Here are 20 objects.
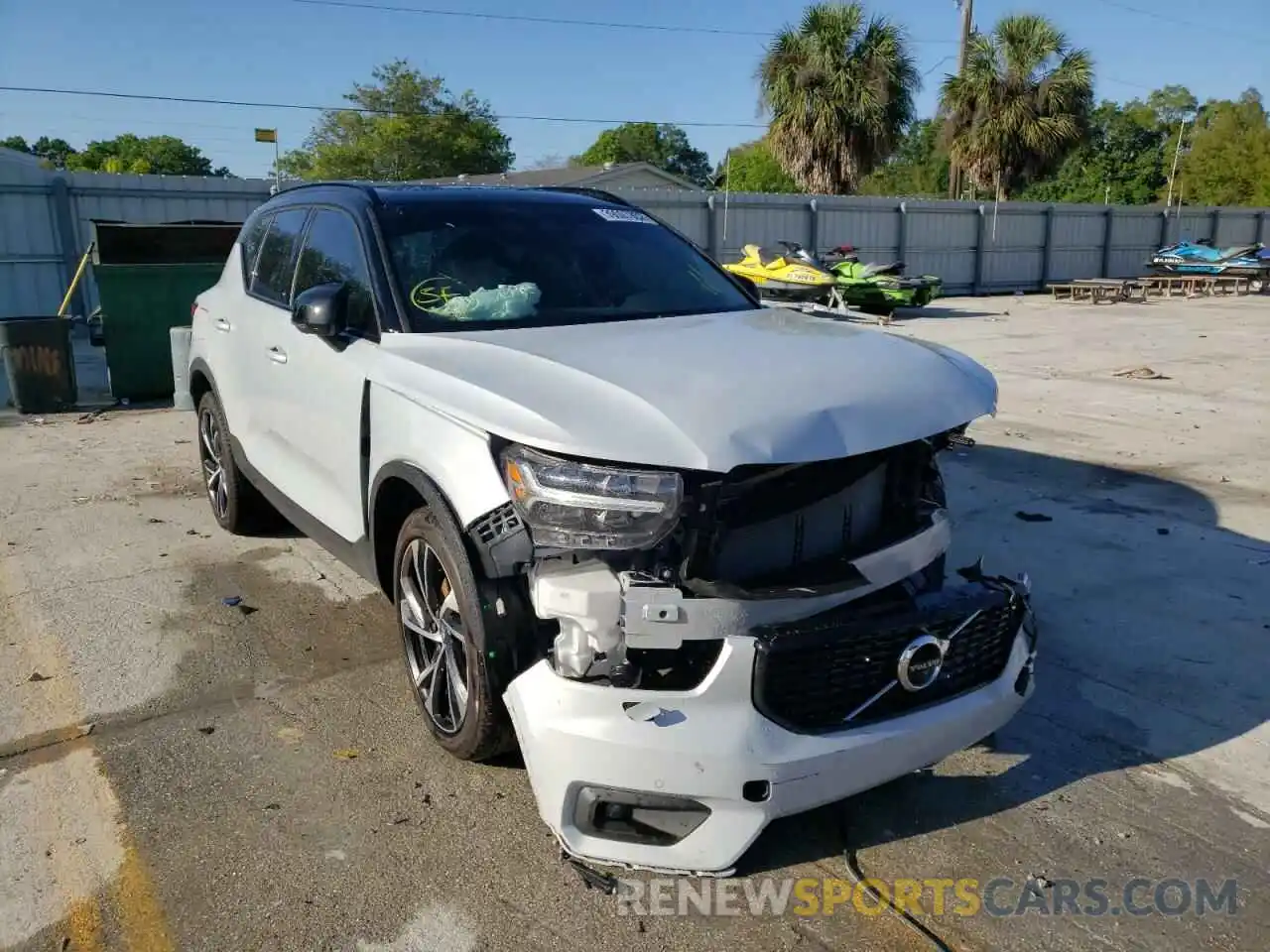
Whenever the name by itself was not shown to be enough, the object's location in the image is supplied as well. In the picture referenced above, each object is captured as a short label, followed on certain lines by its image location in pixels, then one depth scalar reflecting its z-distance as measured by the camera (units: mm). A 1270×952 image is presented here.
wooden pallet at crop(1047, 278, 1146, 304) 24438
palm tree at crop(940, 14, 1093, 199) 30734
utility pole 32934
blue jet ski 27547
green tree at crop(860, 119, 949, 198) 75938
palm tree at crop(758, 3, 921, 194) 29609
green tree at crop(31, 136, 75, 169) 93388
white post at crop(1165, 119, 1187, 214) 59281
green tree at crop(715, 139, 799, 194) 74812
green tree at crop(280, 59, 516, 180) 57719
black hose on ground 2650
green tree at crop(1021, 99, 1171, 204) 65812
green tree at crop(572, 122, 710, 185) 87750
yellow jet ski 18375
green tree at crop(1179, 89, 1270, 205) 59344
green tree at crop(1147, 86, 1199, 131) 86375
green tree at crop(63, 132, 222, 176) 82375
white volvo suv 2609
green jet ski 19188
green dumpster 10188
